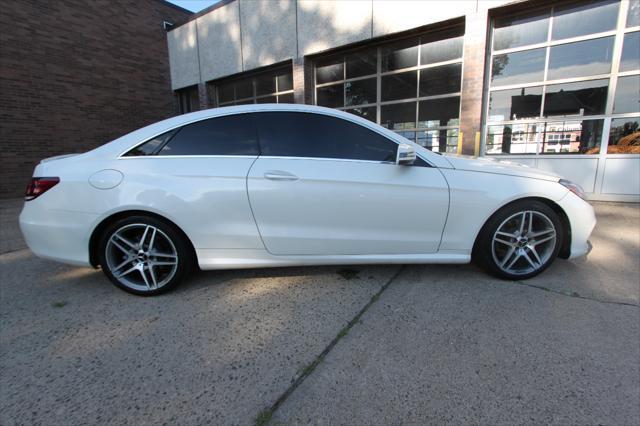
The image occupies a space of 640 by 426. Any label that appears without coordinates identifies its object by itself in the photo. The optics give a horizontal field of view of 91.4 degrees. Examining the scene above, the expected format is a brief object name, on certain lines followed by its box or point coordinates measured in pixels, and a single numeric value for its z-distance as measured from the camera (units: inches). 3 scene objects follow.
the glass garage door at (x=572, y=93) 232.1
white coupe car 98.3
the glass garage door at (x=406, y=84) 295.3
